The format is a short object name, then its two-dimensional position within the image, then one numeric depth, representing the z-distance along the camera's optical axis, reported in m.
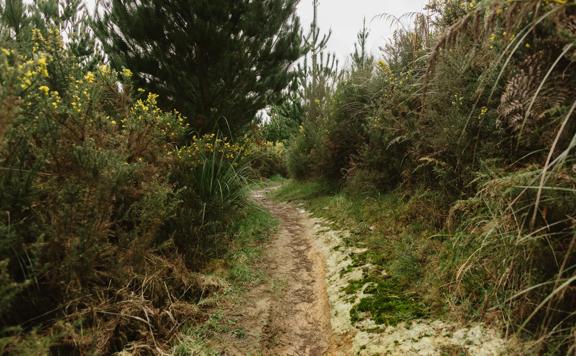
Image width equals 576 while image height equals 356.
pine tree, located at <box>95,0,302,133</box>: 4.94
